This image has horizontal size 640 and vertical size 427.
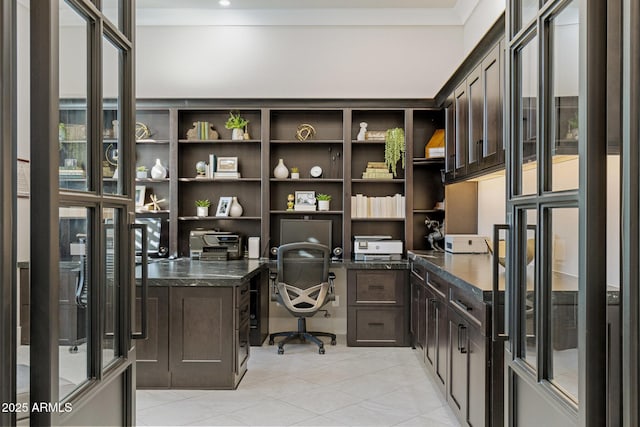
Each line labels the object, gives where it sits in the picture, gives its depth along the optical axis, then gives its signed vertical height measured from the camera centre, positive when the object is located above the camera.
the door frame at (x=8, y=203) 0.95 +0.02
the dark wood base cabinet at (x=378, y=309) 4.55 -0.92
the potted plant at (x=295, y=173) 5.06 +0.44
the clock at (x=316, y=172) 5.12 +0.46
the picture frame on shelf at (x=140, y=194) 5.12 +0.21
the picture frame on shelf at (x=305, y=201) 5.07 +0.14
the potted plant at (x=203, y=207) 5.07 +0.07
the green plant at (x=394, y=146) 4.90 +0.72
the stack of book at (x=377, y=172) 5.00 +0.45
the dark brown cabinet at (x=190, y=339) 3.37 -0.91
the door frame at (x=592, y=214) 1.11 +0.00
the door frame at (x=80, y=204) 1.05 +0.02
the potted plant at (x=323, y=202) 5.06 +0.13
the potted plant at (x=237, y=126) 5.04 +0.95
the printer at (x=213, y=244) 4.86 -0.32
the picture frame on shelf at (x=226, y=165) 5.09 +0.53
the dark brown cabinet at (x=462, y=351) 2.22 -0.78
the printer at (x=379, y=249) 4.77 -0.36
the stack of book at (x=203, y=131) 5.05 +0.89
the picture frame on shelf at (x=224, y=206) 5.09 +0.08
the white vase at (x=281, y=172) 5.05 +0.45
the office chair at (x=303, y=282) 4.28 -0.63
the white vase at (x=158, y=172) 5.02 +0.45
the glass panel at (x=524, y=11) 1.50 +0.68
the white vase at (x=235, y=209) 5.11 +0.05
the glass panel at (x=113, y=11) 1.43 +0.64
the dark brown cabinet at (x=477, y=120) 3.02 +0.72
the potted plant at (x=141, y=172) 5.08 +0.45
